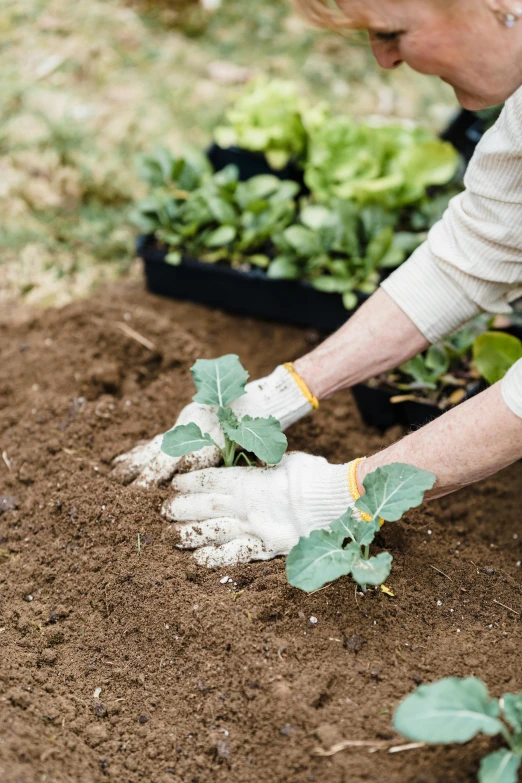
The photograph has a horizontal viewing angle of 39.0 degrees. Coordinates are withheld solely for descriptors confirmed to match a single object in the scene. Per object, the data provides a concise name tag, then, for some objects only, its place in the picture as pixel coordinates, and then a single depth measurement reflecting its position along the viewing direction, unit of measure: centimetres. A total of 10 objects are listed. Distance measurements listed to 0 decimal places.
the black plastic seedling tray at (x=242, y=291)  299
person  168
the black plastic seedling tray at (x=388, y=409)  246
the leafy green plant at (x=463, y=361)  238
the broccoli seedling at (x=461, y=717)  125
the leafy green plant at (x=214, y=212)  300
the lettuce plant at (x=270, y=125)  331
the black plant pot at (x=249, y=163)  342
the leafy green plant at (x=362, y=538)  155
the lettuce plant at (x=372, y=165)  311
